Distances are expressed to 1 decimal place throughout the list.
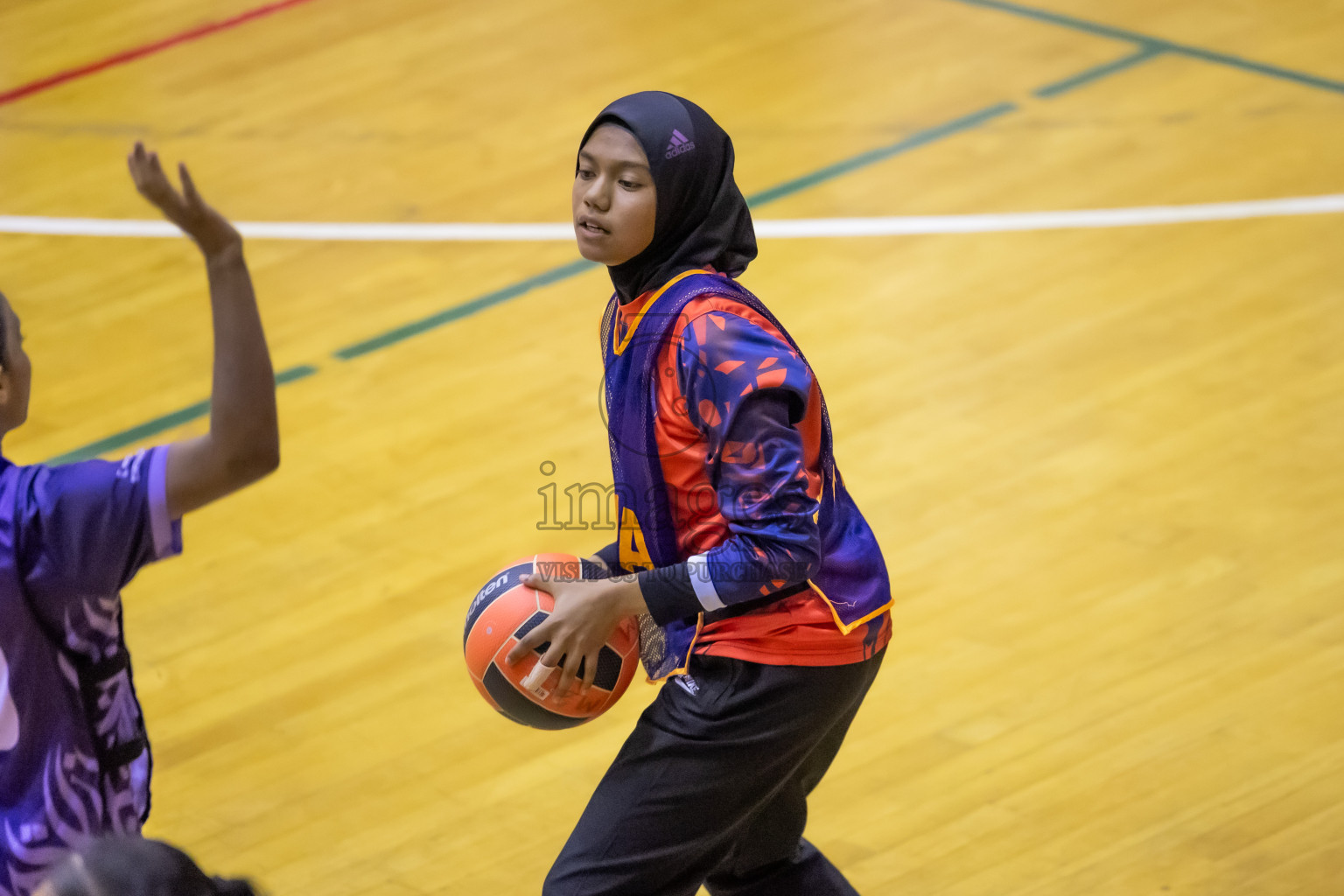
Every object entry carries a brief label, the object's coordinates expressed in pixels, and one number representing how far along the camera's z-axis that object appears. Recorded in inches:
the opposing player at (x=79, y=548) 315.9
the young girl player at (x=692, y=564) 335.3
